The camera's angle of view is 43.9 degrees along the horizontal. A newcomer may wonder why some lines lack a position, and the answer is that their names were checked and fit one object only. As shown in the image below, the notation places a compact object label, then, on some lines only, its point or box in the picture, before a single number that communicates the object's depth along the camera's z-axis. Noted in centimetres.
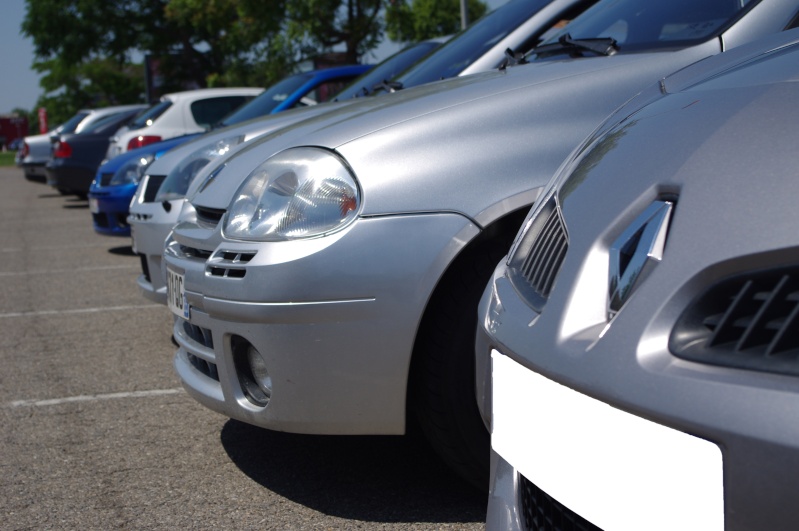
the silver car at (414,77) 450
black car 1525
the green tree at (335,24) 1817
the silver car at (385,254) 248
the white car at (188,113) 1092
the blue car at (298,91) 789
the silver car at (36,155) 2000
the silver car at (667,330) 112
